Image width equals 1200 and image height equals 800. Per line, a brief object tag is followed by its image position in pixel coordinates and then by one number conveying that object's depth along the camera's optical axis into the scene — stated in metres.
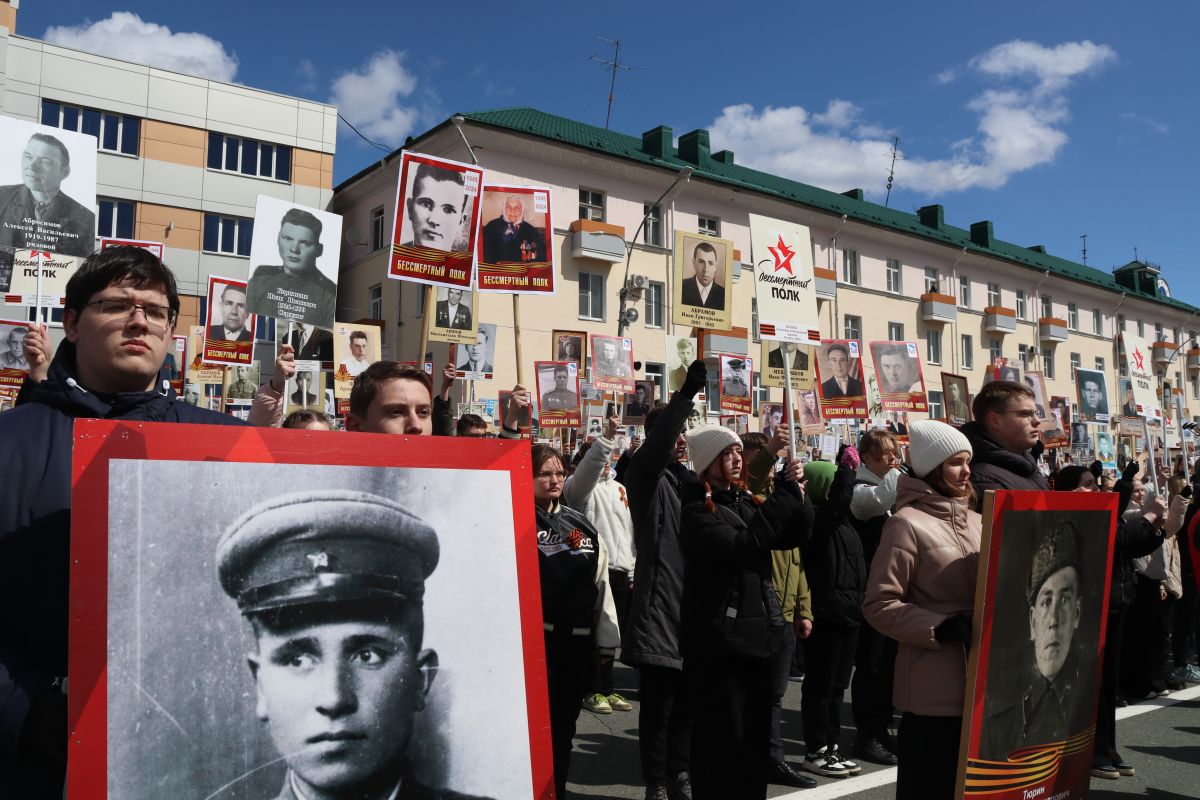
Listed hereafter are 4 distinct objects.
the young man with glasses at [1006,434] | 4.14
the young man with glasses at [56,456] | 1.86
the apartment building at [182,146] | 29.47
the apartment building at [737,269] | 30.34
